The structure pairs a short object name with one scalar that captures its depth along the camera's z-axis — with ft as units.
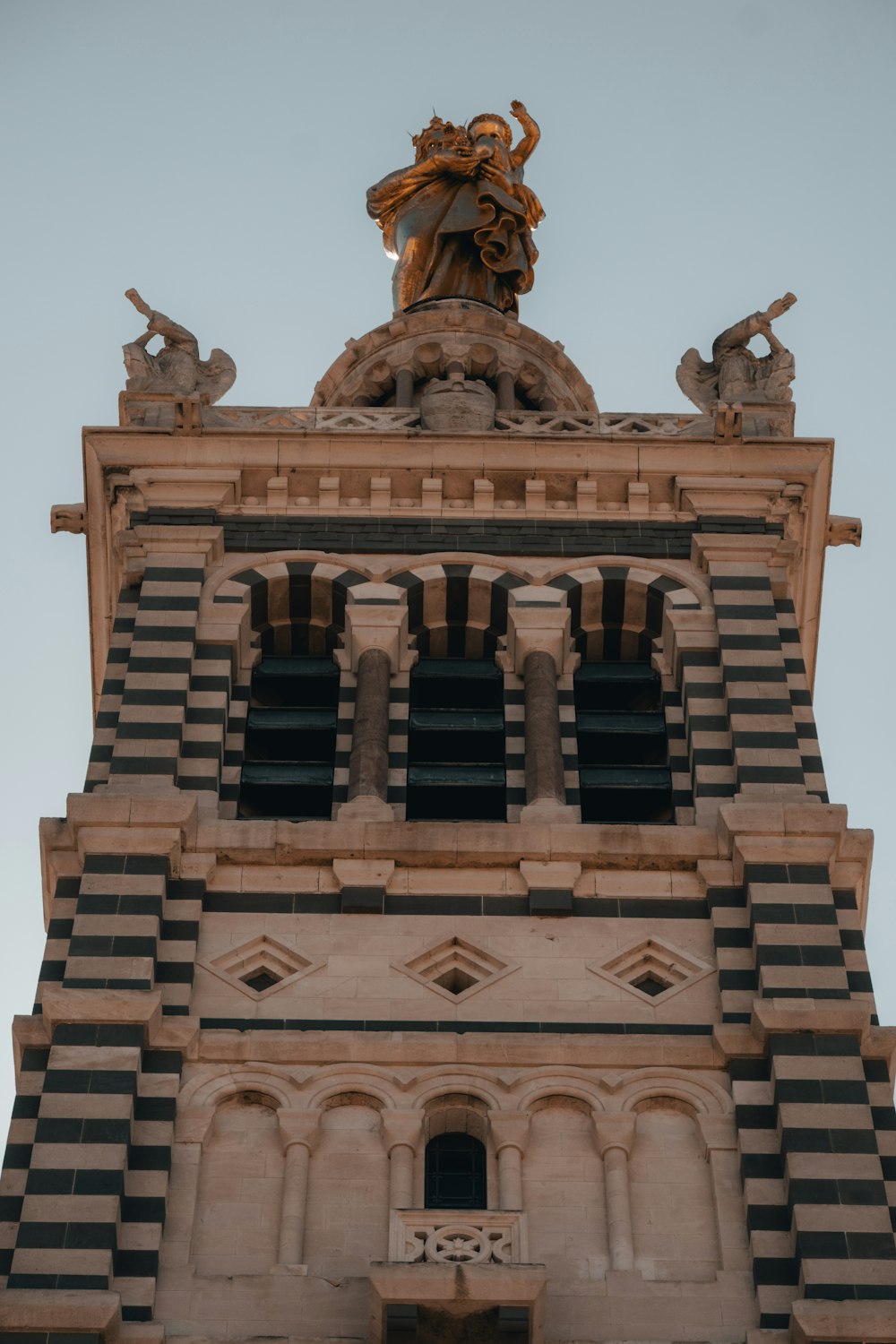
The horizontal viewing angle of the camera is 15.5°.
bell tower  76.33
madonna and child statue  136.05
